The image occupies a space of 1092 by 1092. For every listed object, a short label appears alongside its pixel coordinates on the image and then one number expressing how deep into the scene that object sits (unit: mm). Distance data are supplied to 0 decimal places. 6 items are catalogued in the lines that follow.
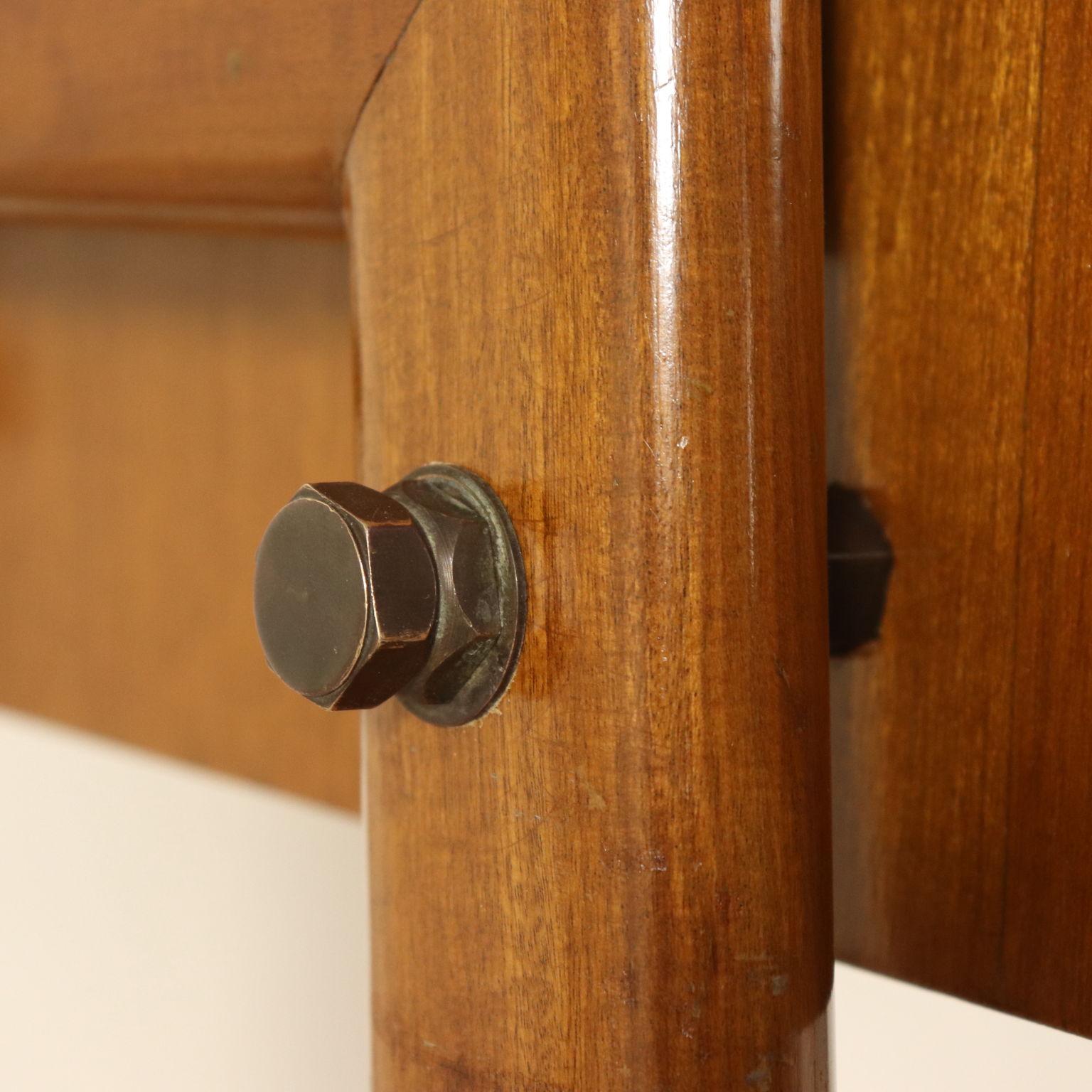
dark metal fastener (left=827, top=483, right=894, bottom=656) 399
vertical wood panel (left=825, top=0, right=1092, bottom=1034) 356
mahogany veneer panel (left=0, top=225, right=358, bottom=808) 726
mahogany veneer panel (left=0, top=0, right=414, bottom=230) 383
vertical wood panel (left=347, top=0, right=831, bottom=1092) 299
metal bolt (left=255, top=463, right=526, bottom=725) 313
